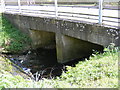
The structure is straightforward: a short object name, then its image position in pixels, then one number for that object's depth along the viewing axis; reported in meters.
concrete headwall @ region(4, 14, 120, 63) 6.05
